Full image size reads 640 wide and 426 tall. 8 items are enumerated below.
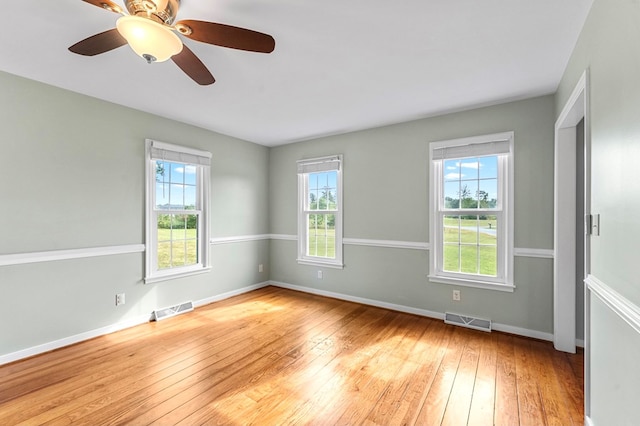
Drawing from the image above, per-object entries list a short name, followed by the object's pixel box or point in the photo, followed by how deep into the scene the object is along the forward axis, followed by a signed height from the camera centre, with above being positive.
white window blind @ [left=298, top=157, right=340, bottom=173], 4.25 +0.76
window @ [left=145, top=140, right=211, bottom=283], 3.40 +0.02
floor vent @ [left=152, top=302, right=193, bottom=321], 3.39 -1.25
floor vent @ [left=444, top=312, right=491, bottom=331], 3.09 -1.23
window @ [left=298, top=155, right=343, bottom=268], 4.27 +0.03
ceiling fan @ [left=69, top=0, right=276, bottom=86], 1.37 +0.96
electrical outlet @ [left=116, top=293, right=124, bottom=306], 3.09 -0.96
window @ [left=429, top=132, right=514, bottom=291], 3.06 +0.03
